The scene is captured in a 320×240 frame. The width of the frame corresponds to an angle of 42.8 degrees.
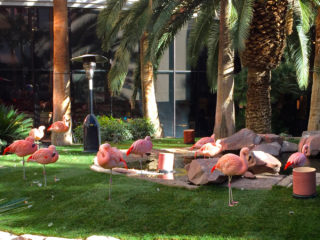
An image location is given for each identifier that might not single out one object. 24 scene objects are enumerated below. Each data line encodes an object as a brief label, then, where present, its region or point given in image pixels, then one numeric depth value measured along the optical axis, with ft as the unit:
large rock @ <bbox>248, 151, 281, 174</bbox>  23.99
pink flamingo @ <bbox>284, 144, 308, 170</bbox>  21.30
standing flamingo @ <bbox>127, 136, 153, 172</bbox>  24.63
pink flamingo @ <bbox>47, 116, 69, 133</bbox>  37.37
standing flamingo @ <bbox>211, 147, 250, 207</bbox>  18.17
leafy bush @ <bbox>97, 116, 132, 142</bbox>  45.42
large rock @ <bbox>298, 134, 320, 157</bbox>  32.65
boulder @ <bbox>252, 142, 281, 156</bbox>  31.68
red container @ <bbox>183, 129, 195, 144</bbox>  44.42
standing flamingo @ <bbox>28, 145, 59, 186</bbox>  21.59
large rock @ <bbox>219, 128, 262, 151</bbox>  33.30
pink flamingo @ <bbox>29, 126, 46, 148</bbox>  32.19
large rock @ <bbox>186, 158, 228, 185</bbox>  21.12
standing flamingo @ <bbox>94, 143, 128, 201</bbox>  19.24
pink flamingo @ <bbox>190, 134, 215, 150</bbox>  29.30
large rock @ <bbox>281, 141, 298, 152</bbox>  35.32
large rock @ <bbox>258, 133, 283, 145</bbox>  35.21
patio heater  34.58
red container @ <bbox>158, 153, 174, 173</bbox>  26.66
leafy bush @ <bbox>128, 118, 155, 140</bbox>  48.83
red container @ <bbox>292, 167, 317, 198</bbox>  18.04
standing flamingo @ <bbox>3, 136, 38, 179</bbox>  23.56
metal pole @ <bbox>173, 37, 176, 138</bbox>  62.13
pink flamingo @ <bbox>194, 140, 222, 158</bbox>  25.59
